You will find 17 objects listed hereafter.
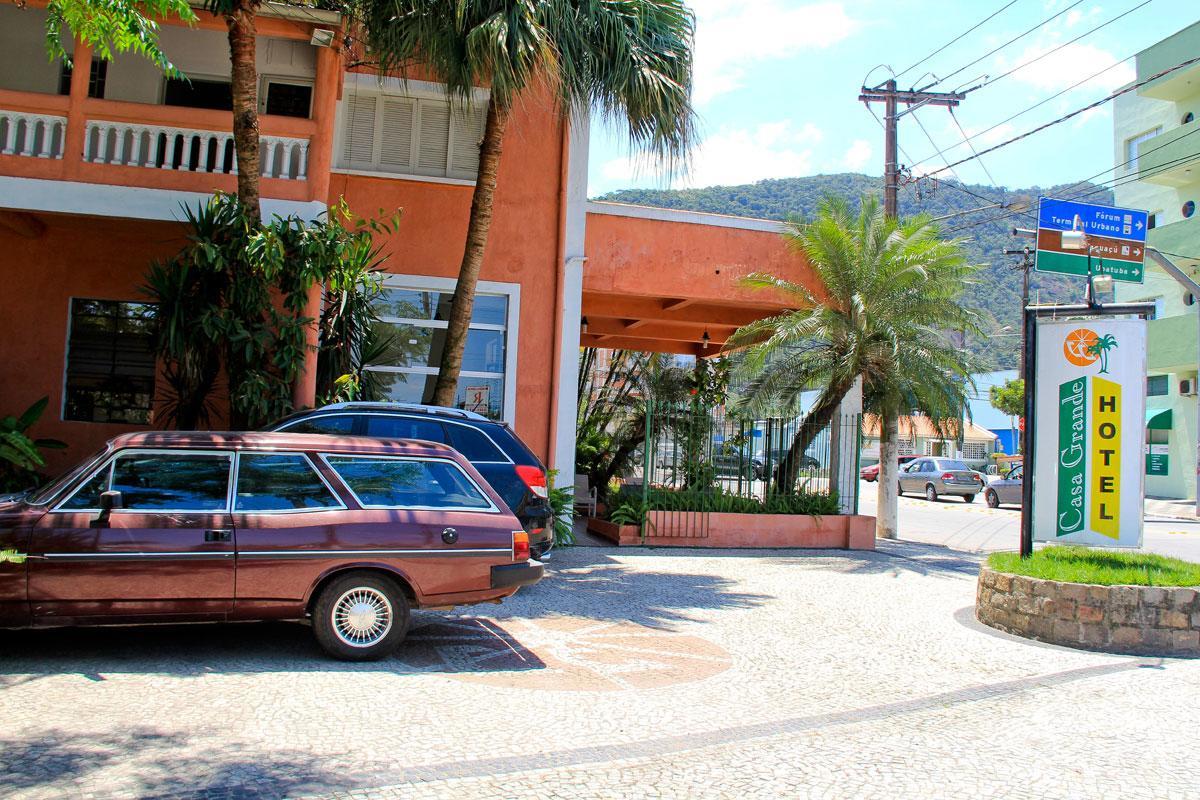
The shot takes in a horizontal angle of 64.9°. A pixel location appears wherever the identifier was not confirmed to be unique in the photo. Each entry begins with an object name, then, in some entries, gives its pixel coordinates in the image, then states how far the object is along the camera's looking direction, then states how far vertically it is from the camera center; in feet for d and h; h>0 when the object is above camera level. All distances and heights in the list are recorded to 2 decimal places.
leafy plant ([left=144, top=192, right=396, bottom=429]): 32.99 +5.23
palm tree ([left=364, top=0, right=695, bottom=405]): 32.65 +14.64
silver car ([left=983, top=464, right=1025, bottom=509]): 94.58 -0.48
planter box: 44.09 -2.85
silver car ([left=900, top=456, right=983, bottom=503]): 105.29 +0.29
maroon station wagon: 19.45 -1.93
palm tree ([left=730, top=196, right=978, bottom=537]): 46.68 +7.61
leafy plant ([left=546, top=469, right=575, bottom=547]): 41.09 -2.01
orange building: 36.19 +10.47
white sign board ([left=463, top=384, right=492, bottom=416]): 43.86 +2.76
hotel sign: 30.30 +1.74
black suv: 29.55 +0.71
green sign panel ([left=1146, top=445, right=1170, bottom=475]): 110.01 +3.81
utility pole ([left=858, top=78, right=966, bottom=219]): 62.23 +26.71
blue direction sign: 31.65 +8.49
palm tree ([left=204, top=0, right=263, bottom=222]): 33.44 +12.49
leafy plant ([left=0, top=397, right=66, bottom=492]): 33.78 -0.50
